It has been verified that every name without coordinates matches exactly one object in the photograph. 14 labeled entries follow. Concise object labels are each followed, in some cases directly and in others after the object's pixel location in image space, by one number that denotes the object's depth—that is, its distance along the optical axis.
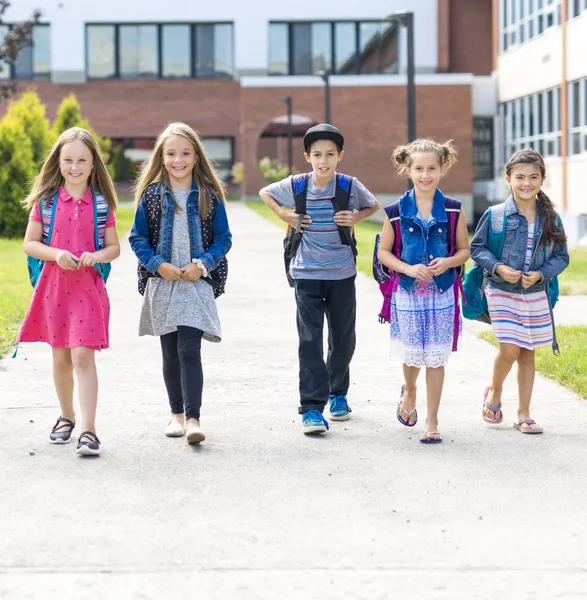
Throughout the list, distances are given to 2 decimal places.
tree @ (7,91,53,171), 25.72
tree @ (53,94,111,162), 31.06
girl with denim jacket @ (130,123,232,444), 5.94
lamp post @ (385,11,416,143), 19.50
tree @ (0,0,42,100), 27.12
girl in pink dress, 5.84
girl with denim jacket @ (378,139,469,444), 5.99
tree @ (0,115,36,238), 24.16
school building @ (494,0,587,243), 26.31
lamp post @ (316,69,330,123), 34.34
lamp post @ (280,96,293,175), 41.28
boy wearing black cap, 6.24
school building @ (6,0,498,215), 43.53
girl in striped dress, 6.18
